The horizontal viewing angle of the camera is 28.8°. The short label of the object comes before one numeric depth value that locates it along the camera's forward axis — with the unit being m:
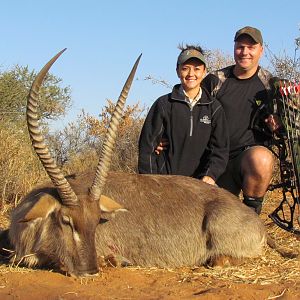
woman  6.91
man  7.02
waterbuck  4.89
